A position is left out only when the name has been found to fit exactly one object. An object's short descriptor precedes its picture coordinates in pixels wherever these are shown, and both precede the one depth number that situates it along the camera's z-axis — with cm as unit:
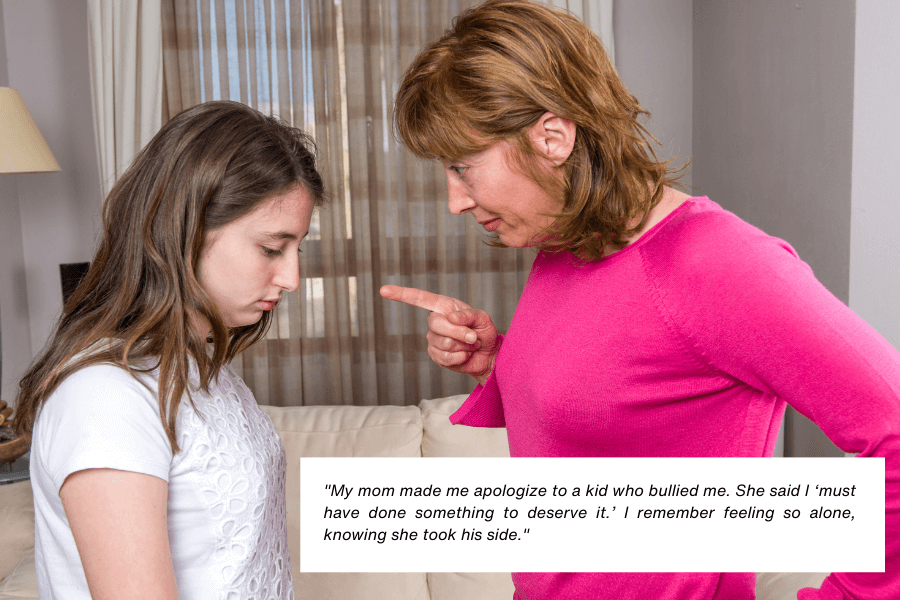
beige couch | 176
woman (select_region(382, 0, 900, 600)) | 62
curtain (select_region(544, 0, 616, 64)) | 261
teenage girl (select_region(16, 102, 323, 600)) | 71
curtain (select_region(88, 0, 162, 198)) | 255
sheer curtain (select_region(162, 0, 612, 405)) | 265
